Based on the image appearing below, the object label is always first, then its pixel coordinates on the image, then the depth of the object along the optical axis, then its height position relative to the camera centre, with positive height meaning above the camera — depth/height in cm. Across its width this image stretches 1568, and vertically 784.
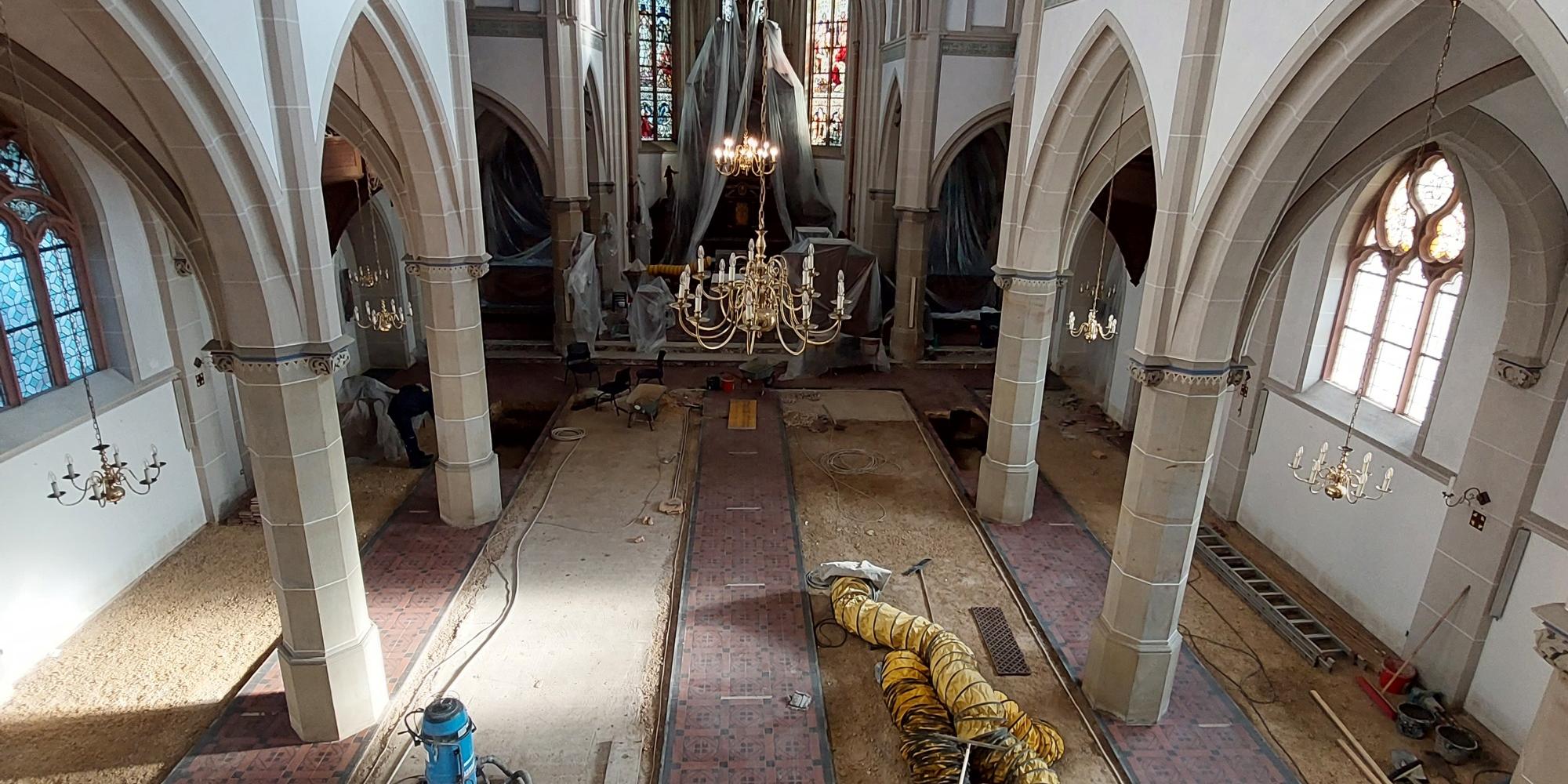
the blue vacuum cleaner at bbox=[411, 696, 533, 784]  592 -388
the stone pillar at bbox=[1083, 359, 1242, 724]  673 -279
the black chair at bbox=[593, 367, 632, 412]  1463 -341
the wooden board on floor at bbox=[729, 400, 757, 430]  1436 -380
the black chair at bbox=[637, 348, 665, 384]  1591 -353
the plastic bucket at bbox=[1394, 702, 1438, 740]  754 -444
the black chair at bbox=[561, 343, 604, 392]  1551 -313
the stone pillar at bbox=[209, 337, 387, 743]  616 -274
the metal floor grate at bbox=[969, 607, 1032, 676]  825 -441
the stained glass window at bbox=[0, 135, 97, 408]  823 -121
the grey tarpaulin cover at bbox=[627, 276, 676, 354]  1823 -268
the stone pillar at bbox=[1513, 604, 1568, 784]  425 -254
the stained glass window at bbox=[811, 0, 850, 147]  2541 +377
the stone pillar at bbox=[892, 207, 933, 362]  1753 -190
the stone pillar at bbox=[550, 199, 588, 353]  1722 -116
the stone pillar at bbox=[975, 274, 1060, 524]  1018 -247
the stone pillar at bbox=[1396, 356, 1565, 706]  724 -262
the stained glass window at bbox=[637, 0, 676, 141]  2525 +354
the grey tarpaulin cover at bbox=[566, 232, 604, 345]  1739 -214
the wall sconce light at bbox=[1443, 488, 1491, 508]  766 -255
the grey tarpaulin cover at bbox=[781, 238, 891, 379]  1720 -234
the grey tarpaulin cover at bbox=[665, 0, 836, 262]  2311 +189
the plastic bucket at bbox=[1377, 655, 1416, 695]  810 -440
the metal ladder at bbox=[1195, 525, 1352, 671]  868 -430
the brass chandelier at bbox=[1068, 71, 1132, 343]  892 -140
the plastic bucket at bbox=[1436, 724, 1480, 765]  721 -445
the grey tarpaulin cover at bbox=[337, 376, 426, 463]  1246 -353
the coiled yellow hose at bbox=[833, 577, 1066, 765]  676 -403
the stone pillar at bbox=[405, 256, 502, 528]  962 -244
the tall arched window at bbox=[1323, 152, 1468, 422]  852 -83
